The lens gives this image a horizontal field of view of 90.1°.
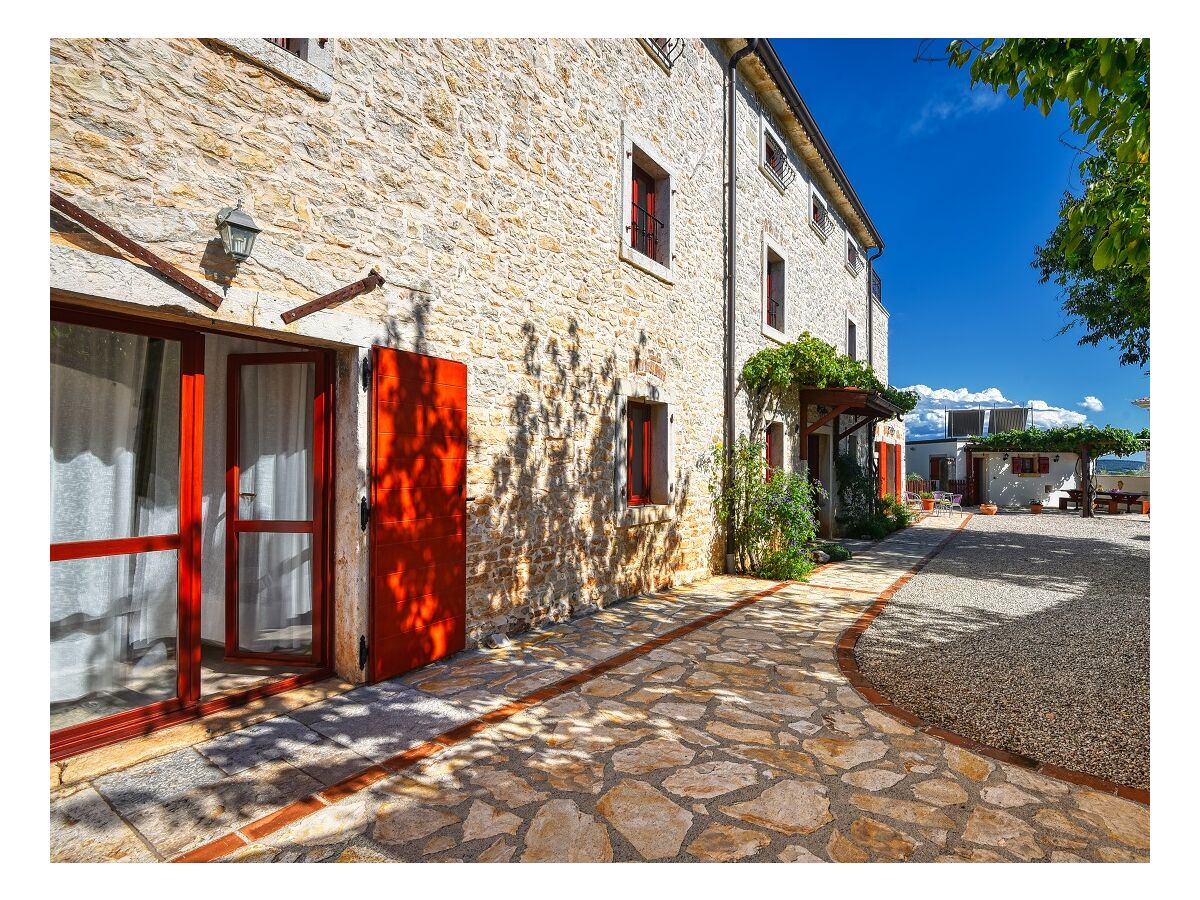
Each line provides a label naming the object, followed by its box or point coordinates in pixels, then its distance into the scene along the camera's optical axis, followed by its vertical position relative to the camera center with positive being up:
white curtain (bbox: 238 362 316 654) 3.85 -0.29
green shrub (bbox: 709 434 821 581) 7.37 -0.78
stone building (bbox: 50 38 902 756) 2.86 +0.59
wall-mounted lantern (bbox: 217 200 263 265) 2.96 +1.09
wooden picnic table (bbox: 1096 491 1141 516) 17.91 -1.44
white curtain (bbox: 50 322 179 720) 2.88 -0.28
